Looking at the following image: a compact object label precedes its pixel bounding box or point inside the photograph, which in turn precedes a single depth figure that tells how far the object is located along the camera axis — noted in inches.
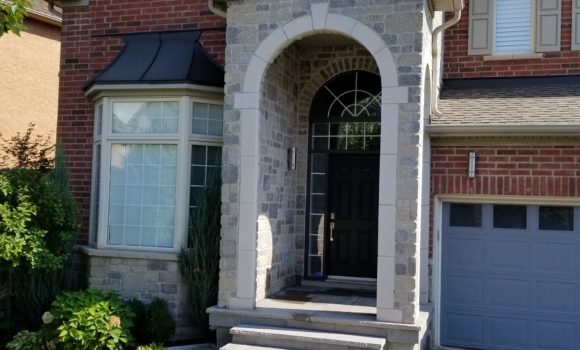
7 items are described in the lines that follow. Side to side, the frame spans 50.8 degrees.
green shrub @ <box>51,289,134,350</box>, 262.2
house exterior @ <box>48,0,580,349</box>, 262.2
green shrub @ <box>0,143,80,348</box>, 284.3
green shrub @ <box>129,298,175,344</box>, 290.7
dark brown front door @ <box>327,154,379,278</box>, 340.2
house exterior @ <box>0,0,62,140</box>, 535.5
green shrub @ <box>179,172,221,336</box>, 298.5
